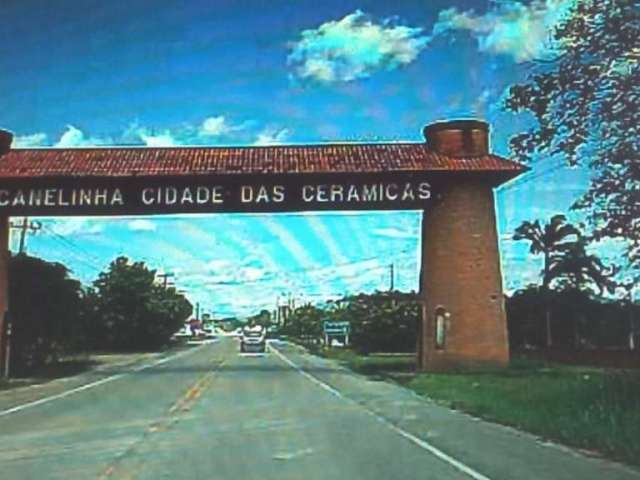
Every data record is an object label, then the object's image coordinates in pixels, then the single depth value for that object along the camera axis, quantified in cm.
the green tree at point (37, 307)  4688
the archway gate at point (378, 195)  3934
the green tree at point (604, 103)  1642
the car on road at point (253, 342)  8131
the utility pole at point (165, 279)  11008
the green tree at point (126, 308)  8738
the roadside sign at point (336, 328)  8525
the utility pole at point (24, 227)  6242
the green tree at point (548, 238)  7756
